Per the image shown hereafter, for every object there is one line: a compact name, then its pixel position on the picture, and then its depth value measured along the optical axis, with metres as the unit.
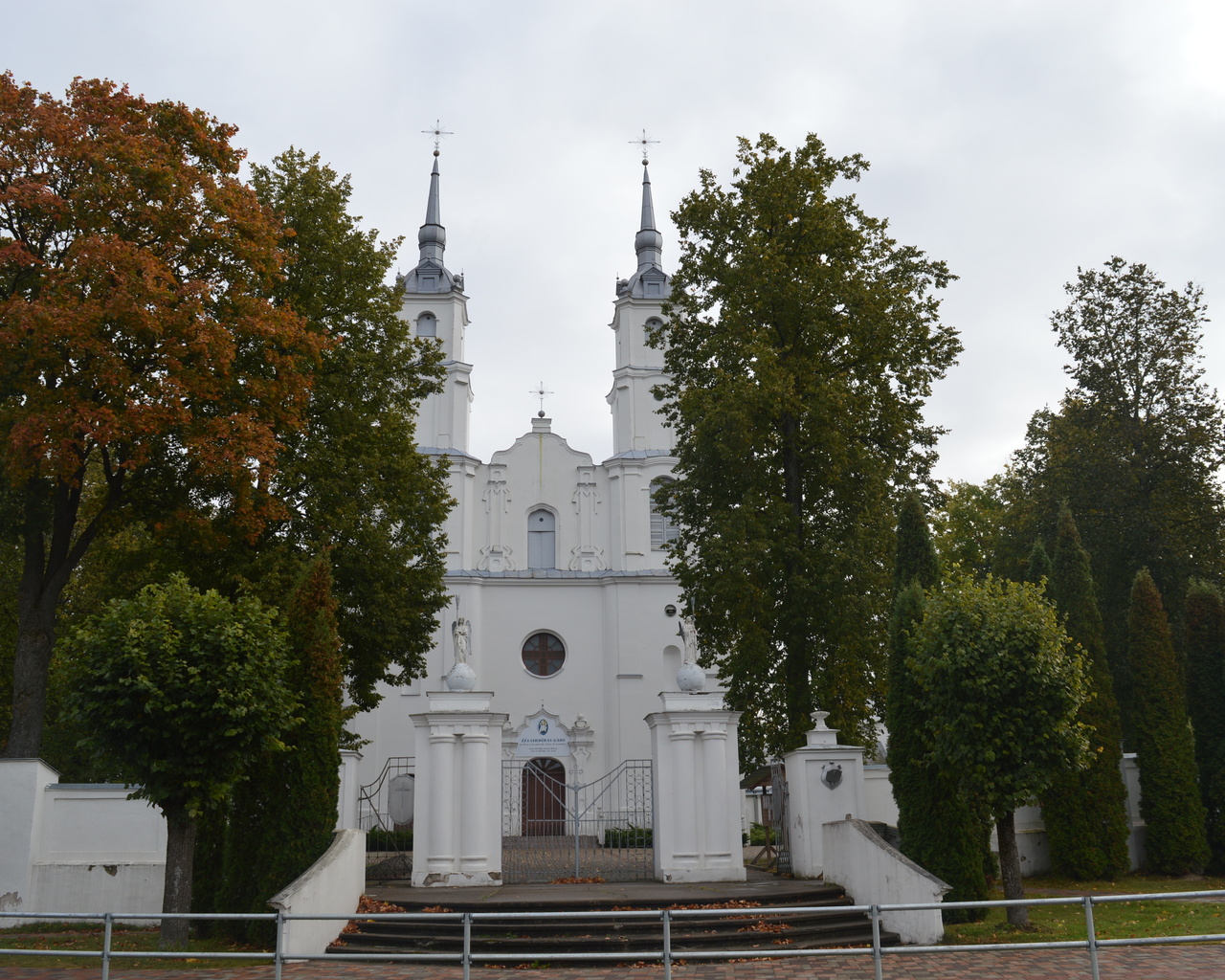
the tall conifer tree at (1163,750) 19.00
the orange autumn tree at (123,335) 14.14
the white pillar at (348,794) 15.12
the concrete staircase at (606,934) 11.23
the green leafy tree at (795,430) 17.81
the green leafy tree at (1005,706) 12.44
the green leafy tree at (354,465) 17.12
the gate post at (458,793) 14.59
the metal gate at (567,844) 15.62
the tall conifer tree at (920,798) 12.94
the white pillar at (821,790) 14.83
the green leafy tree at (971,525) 33.78
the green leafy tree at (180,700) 11.51
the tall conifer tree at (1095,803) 18.42
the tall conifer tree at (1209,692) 19.55
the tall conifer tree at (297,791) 12.31
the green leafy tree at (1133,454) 24.62
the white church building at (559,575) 32.75
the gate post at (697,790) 14.78
